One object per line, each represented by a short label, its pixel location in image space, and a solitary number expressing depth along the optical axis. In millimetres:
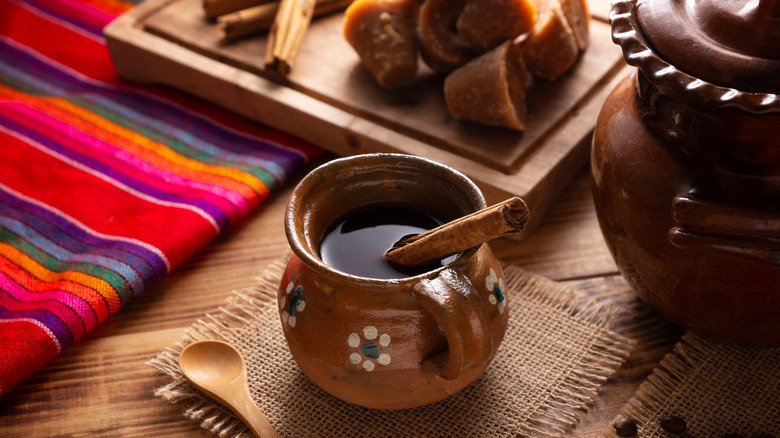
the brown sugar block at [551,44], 746
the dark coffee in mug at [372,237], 623
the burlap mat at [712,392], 630
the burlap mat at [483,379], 632
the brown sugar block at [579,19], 770
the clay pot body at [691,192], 576
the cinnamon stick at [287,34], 789
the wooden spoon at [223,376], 628
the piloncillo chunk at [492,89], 721
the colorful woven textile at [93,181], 679
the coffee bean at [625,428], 627
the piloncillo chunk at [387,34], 764
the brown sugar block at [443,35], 761
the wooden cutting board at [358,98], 734
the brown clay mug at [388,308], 585
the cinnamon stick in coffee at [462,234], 572
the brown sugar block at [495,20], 734
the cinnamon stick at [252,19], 821
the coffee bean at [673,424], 625
